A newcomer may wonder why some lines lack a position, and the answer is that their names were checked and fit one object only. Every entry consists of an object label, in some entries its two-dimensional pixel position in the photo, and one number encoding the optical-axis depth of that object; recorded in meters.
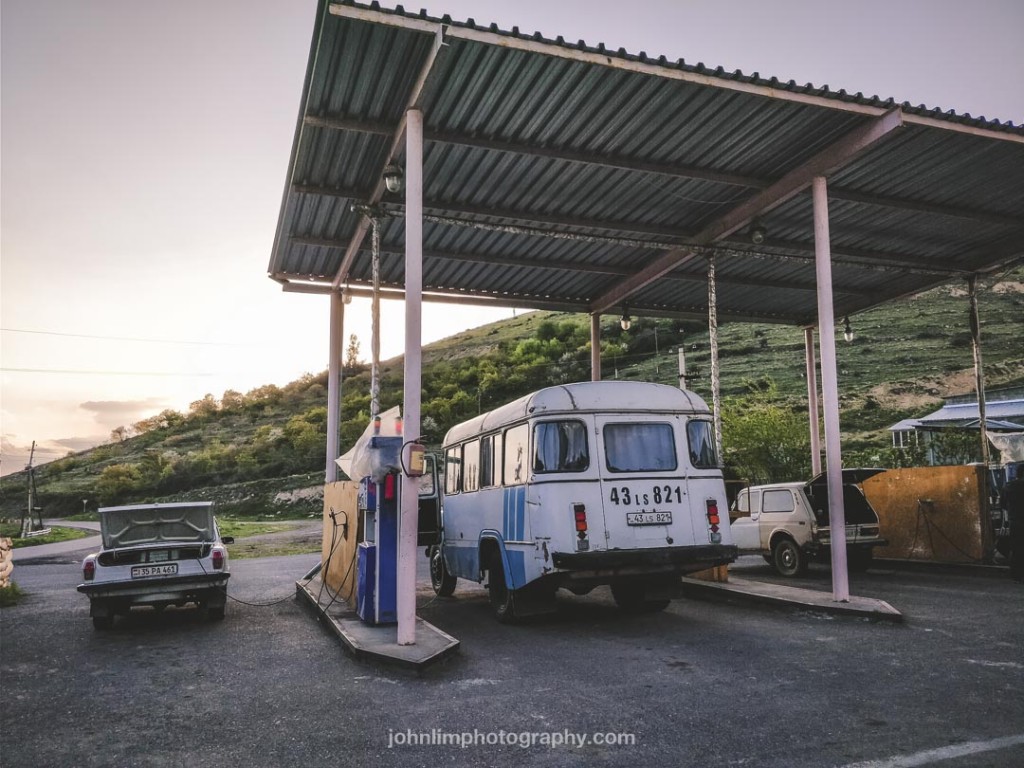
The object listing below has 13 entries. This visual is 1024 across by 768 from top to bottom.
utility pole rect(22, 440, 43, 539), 39.38
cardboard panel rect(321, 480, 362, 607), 10.21
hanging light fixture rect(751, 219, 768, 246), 12.96
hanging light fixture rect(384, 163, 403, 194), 9.62
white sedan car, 9.39
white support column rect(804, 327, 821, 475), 19.27
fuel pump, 8.76
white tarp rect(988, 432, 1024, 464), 19.59
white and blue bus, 8.41
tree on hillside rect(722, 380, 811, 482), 26.06
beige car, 13.50
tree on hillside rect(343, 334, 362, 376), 97.19
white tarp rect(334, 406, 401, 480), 9.27
